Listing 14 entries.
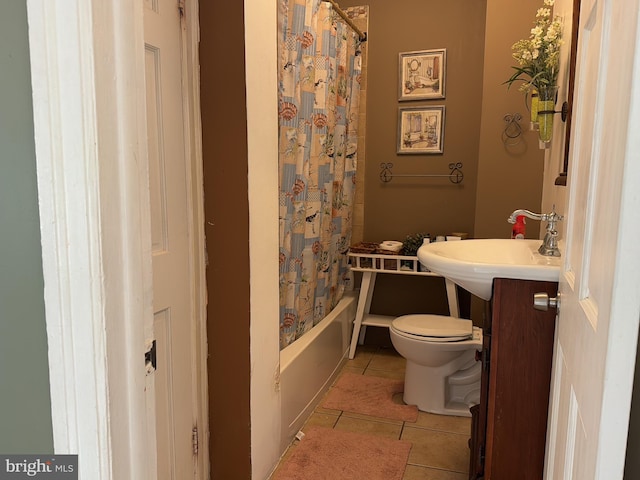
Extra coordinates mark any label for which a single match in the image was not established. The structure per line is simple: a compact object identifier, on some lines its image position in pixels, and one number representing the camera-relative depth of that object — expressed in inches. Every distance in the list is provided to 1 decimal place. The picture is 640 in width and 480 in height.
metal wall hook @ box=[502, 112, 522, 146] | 103.5
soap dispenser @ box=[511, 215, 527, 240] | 83.6
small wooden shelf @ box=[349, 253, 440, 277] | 114.9
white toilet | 91.1
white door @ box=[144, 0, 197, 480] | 52.9
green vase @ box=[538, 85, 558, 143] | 71.1
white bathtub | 81.8
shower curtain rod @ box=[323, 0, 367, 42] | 101.1
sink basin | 50.4
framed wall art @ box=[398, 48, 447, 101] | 117.3
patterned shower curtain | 82.7
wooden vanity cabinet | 51.3
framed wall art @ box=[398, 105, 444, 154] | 119.3
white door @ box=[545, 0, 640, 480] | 20.5
